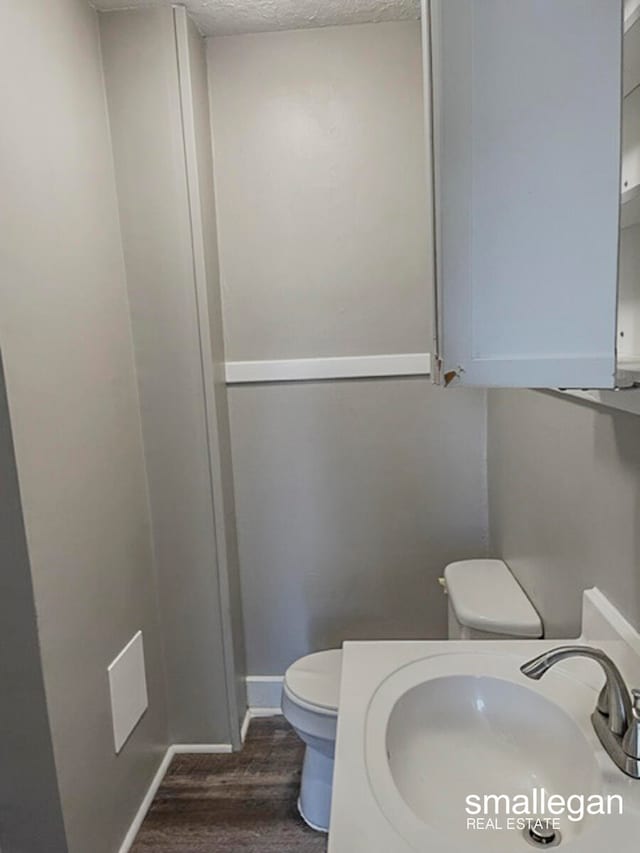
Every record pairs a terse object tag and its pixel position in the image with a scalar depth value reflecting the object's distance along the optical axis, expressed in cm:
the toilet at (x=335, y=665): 143
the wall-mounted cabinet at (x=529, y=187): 72
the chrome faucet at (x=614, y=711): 78
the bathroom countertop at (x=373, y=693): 69
